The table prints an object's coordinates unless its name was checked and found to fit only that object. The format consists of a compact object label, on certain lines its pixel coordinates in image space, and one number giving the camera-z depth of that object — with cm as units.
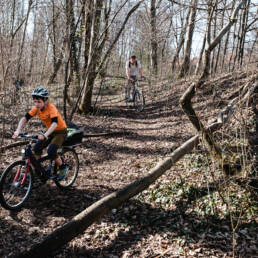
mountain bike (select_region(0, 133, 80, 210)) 439
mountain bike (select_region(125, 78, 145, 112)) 1265
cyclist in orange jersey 477
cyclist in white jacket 1202
